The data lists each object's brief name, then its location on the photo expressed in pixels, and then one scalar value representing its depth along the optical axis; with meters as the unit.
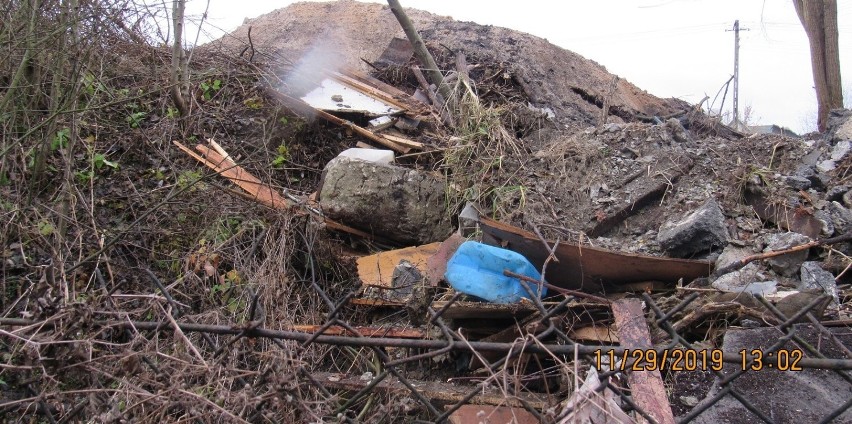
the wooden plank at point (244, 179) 4.69
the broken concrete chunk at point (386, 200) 4.31
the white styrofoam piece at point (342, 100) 5.76
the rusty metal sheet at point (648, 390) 1.66
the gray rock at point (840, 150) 3.84
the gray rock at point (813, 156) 3.84
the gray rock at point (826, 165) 3.76
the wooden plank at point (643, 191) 3.75
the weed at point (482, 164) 4.14
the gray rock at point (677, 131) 4.53
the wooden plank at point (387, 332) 3.07
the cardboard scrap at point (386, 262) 3.84
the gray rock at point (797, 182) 3.56
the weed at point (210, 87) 6.04
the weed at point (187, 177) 4.69
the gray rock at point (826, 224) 3.15
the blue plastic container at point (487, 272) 2.77
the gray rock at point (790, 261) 2.93
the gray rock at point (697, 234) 3.23
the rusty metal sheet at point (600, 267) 2.92
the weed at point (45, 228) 3.92
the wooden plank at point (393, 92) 5.83
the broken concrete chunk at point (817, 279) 2.67
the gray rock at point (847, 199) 3.44
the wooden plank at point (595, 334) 2.41
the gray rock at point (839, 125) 4.21
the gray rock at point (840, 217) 3.15
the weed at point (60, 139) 4.66
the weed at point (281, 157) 5.28
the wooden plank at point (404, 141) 5.20
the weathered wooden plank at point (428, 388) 2.12
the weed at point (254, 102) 5.93
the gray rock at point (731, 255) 3.06
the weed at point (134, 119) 5.53
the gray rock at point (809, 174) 3.64
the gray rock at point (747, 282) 2.74
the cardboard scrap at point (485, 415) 1.90
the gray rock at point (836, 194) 3.49
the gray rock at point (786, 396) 1.76
